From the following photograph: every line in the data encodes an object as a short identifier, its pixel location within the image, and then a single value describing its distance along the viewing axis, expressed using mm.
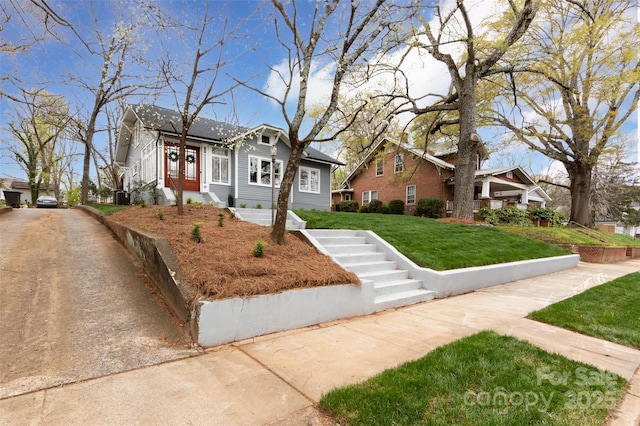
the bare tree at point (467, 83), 13203
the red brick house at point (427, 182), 22344
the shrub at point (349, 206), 27109
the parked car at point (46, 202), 25188
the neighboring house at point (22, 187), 42844
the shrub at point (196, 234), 5308
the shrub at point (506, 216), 17938
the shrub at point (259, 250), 4906
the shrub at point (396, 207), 24578
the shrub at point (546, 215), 19650
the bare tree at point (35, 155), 29469
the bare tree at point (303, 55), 5730
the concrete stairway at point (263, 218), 9289
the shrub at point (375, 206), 25625
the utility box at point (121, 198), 16312
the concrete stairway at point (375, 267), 5569
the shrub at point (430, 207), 21500
